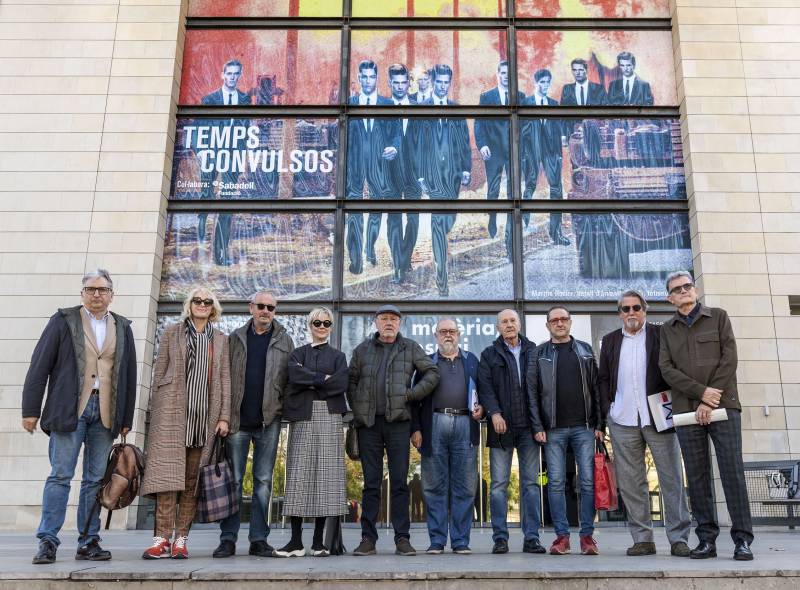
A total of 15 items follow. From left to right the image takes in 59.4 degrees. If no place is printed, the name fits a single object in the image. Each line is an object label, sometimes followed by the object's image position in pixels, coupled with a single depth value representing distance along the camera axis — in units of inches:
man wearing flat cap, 247.9
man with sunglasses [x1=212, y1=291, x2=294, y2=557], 239.9
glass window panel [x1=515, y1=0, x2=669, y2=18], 561.9
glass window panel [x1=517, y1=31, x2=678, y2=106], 543.5
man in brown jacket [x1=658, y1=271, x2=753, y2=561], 223.0
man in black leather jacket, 249.4
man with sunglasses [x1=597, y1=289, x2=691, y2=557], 242.7
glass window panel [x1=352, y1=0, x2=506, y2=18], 561.3
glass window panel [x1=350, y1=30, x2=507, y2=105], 546.3
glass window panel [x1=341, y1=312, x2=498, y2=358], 494.6
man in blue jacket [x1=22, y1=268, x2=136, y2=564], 220.5
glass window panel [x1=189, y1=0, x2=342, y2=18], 561.6
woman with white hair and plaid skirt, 237.3
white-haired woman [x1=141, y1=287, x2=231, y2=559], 226.4
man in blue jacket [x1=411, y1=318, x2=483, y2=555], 250.5
